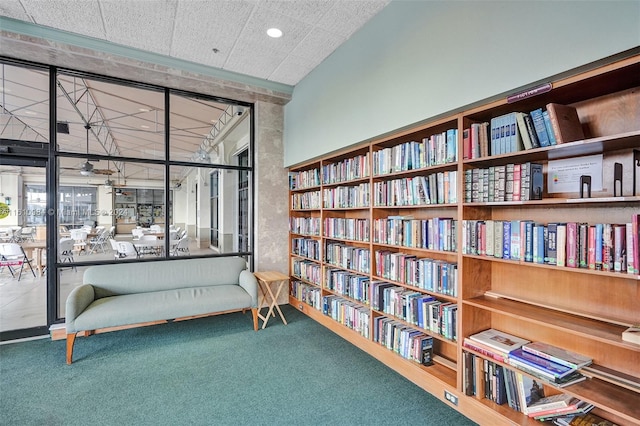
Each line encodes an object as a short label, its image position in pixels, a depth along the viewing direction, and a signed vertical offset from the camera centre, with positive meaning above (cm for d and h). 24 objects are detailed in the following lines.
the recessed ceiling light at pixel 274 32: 314 +193
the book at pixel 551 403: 184 -121
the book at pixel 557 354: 179 -89
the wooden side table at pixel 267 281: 404 -93
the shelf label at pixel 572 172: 180 +25
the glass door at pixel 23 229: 359 -19
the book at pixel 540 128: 185 +53
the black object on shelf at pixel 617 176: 167 +20
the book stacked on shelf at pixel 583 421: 174 -123
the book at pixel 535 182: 192 +20
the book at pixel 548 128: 181 +52
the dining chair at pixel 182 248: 457 -53
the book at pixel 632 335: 147 -61
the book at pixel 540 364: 175 -93
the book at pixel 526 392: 201 -121
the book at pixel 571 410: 179 -118
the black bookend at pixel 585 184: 176 +17
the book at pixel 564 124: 176 +53
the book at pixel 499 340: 208 -93
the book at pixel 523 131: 191 +53
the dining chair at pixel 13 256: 422 -60
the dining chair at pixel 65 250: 376 -45
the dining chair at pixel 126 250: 436 -52
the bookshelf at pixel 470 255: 170 -37
